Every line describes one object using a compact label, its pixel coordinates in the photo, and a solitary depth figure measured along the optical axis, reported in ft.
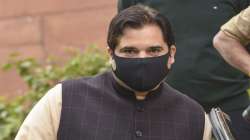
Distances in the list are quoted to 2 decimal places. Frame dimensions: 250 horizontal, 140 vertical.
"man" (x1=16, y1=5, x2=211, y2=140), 16.20
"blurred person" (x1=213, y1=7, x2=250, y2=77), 16.97
